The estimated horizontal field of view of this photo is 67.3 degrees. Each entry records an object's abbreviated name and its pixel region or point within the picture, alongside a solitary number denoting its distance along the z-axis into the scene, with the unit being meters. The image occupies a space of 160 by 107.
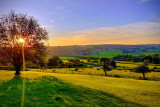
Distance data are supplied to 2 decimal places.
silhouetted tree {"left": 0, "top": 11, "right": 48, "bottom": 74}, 29.77
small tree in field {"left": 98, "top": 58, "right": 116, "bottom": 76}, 58.64
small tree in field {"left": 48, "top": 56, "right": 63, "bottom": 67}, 96.18
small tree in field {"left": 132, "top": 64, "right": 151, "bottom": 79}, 50.78
